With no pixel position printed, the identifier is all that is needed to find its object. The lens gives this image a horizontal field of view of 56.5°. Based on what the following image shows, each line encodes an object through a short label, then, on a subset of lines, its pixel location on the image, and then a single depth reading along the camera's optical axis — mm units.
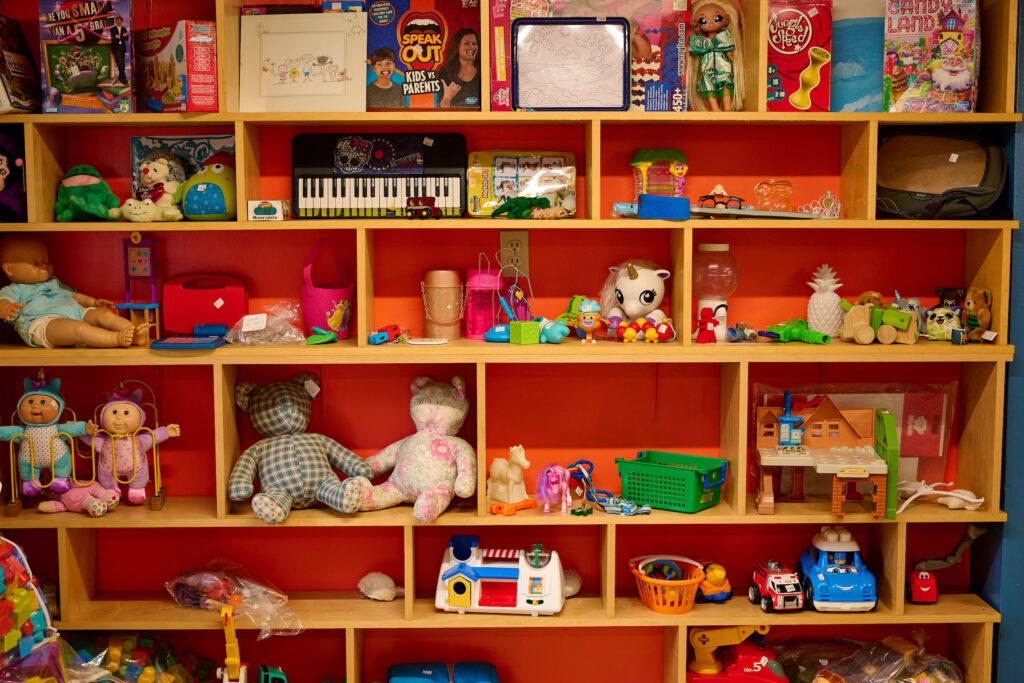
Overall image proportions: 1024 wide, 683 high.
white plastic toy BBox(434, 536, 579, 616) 3205
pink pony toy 3221
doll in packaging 3195
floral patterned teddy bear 3166
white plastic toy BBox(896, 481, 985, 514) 3283
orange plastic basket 3217
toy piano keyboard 3266
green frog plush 3191
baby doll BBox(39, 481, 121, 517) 3178
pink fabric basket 3227
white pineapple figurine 3295
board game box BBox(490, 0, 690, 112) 3240
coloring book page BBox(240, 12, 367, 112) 3197
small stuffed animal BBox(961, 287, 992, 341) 3225
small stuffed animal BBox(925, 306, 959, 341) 3266
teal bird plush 3152
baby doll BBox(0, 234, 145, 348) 3125
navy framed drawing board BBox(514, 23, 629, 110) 3195
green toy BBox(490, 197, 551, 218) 3178
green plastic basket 3182
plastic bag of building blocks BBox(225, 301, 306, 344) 3223
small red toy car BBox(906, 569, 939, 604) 3312
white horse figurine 3256
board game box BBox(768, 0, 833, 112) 3232
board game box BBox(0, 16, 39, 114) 3092
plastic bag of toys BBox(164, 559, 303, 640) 3217
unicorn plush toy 3240
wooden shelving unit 3119
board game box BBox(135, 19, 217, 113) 3109
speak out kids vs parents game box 3244
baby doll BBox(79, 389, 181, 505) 3188
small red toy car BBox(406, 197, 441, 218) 3197
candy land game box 3188
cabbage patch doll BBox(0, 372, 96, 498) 3141
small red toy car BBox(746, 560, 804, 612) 3236
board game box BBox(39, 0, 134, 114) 3102
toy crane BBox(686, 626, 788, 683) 3289
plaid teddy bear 3162
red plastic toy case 3307
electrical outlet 3387
